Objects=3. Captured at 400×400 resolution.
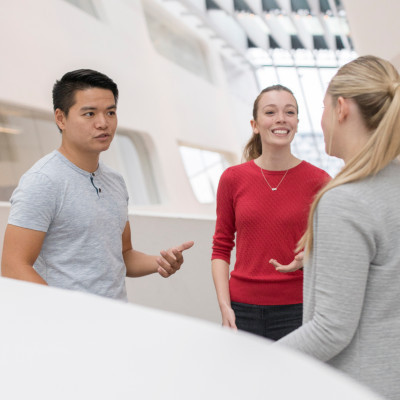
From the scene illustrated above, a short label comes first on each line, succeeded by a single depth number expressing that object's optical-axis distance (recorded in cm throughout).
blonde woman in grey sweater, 171
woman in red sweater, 315
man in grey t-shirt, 250
